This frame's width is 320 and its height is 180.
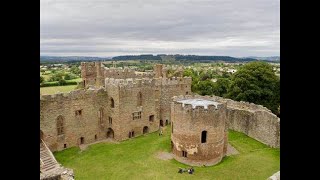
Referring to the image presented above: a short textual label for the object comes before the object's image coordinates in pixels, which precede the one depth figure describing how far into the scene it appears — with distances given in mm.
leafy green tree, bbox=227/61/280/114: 31880
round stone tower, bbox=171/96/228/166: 19485
